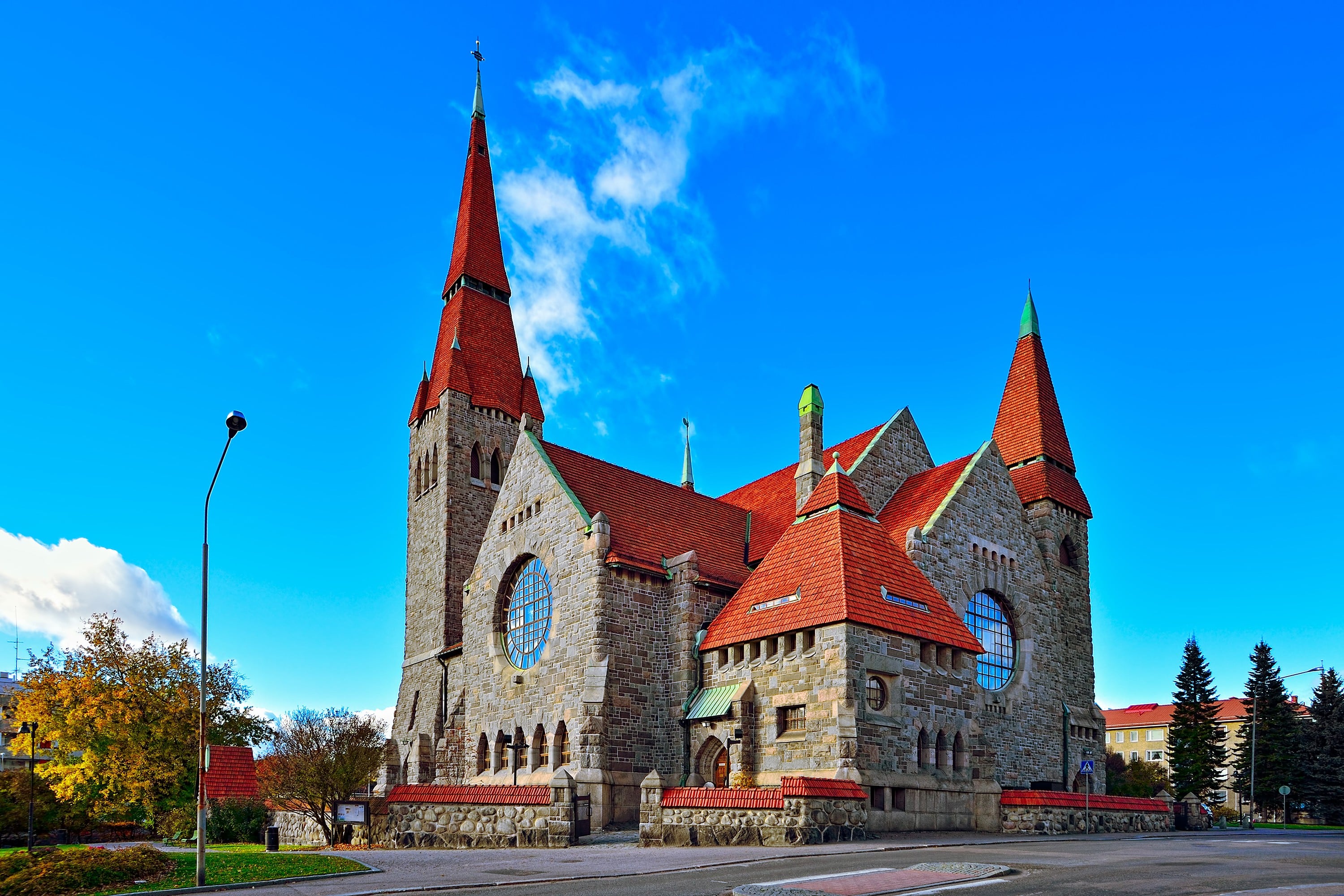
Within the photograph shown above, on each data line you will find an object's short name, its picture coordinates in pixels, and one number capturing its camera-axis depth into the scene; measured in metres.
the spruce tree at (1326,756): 53.25
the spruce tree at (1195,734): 57.81
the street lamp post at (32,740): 25.94
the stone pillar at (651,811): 20.78
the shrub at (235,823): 32.56
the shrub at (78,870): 14.38
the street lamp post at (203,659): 14.98
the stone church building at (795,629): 25.41
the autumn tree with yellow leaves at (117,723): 35.91
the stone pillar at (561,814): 22.20
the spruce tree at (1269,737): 56.00
